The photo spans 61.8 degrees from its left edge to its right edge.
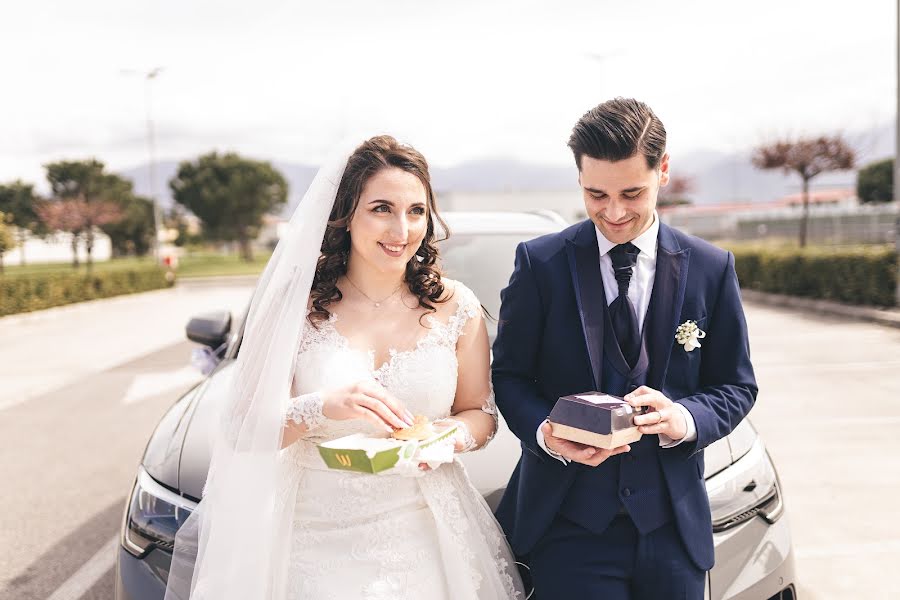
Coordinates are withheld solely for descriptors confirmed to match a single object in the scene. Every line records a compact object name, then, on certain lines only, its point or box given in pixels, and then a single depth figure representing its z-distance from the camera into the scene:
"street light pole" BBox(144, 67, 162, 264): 35.09
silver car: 2.30
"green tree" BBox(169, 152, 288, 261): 67.44
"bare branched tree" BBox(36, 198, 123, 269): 47.75
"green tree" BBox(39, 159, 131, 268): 63.75
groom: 1.81
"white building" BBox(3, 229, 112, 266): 69.33
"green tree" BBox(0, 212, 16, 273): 20.44
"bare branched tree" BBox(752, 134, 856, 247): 24.41
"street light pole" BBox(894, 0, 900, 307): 12.09
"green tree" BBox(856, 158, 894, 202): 50.62
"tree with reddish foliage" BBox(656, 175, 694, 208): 52.81
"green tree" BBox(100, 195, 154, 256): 73.56
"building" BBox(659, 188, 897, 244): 24.38
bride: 1.97
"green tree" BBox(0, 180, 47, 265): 69.44
